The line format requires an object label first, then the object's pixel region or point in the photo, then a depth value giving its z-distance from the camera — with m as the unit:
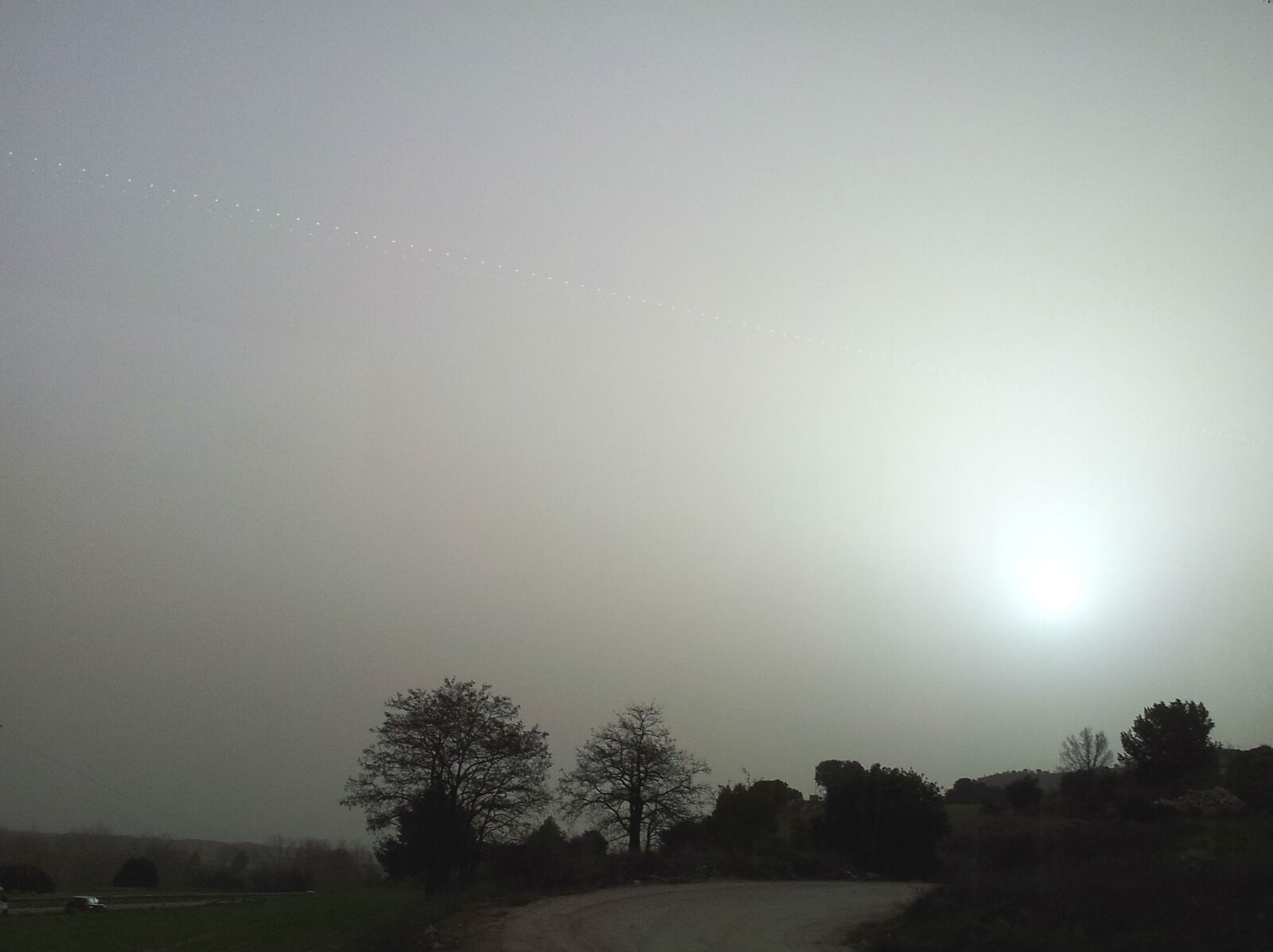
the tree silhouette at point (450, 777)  34.34
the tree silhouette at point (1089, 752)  57.91
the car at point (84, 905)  47.22
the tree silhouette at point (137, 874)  78.56
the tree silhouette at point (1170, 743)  33.62
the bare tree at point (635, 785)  45.88
